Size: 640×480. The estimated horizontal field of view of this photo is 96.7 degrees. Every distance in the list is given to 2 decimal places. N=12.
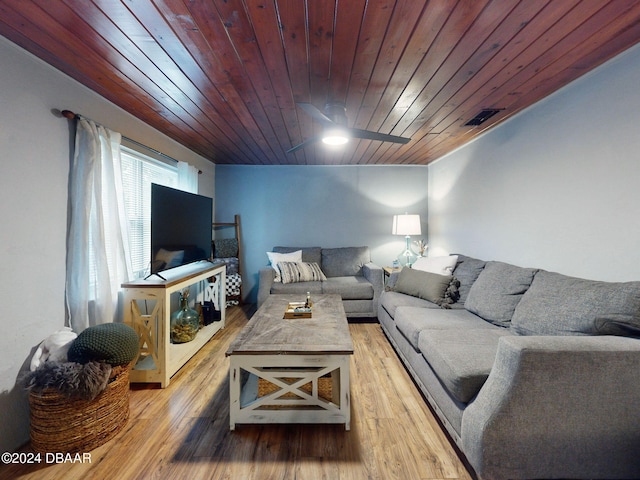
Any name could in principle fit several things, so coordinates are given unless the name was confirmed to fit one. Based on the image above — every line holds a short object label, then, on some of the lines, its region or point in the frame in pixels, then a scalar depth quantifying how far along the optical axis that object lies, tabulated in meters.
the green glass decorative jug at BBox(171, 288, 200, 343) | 2.74
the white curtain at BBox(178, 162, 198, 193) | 3.35
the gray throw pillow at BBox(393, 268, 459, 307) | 2.75
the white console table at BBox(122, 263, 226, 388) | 2.22
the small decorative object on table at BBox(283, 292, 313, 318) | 2.27
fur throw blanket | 1.49
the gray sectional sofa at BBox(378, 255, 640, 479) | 1.21
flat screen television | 2.40
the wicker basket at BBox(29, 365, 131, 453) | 1.50
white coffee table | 1.69
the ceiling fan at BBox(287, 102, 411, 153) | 2.10
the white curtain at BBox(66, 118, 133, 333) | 1.90
